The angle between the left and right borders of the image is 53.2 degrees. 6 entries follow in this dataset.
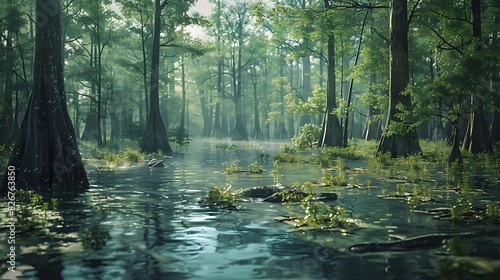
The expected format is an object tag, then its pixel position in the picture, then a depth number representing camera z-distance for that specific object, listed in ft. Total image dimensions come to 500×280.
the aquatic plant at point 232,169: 53.44
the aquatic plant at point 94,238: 19.65
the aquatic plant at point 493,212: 24.67
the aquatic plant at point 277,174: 46.80
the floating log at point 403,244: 19.13
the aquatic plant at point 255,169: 53.98
